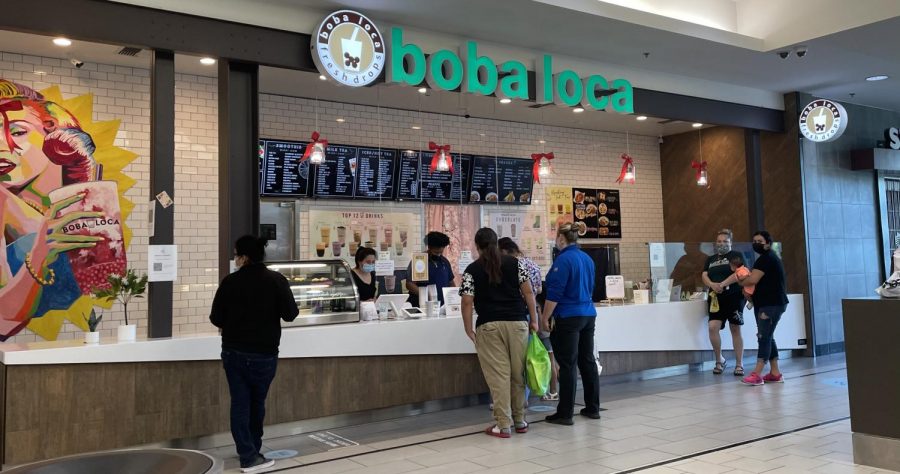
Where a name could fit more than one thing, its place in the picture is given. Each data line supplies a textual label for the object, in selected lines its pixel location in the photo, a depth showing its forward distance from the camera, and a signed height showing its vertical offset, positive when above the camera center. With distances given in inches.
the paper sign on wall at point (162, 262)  214.8 +7.9
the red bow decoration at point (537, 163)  325.1 +53.3
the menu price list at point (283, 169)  317.4 +52.9
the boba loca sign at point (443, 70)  240.8 +80.2
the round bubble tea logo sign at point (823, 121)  360.5 +77.8
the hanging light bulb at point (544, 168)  324.8 +50.8
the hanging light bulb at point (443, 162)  297.9 +50.1
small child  305.4 +1.1
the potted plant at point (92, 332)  191.8 -11.5
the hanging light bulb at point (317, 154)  270.5 +49.9
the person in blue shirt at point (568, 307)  226.2 -9.5
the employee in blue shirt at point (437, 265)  294.5 +6.5
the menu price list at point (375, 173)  345.1 +54.2
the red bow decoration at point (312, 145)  269.3 +53.2
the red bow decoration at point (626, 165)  348.2 +54.8
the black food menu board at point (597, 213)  427.5 +39.7
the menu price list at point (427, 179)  358.9 +53.2
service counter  179.5 -28.3
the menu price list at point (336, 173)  332.2 +52.8
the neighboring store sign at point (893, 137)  432.5 +81.3
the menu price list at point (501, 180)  384.8 +55.2
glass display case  229.0 -2.1
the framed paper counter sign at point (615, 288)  310.2 -5.0
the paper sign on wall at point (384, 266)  272.2 +6.3
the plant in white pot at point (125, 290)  196.4 -0.4
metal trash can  69.4 -17.5
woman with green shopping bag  210.7 -11.2
